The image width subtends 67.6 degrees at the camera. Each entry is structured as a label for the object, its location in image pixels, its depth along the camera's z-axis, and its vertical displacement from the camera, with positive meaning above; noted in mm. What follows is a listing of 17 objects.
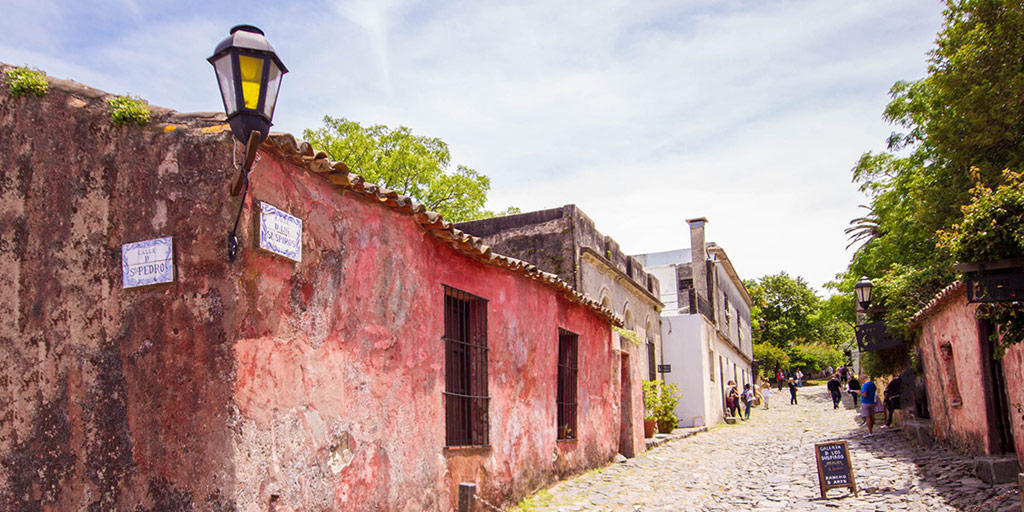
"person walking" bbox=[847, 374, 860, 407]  23500 -253
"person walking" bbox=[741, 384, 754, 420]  27241 -688
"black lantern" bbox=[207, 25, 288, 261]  4312 +1774
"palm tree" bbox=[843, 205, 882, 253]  25078 +4897
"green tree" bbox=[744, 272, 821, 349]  58312 +5278
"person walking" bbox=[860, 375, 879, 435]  17109 -505
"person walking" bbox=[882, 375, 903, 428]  18000 -461
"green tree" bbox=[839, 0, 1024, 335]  12898 +4326
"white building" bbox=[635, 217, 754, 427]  22984 +1899
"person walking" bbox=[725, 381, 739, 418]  26194 -686
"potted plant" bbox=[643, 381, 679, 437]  18344 -520
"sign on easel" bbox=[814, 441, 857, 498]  9583 -1095
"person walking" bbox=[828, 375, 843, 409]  27609 -423
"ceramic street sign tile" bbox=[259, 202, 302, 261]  5078 +1075
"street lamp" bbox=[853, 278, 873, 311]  14617 +1631
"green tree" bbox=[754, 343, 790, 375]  51125 +1561
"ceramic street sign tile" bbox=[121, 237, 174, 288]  4969 +862
